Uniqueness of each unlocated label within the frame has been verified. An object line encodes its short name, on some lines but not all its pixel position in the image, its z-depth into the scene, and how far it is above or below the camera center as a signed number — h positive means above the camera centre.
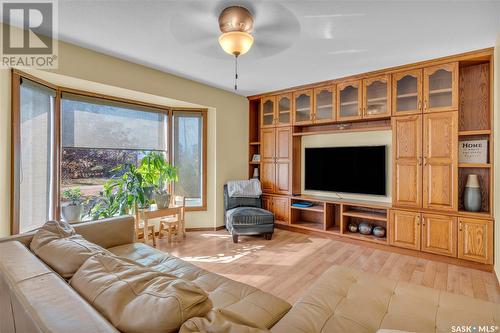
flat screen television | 3.66 -0.07
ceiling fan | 1.99 +1.26
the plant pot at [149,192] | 3.54 -0.39
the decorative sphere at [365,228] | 3.69 -0.94
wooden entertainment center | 2.95 +0.33
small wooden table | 3.48 -0.71
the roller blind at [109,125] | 3.29 +0.59
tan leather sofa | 0.75 -0.77
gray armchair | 3.74 -0.87
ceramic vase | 2.92 -0.35
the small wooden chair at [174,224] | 3.75 -0.91
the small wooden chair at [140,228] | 3.50 -0.91
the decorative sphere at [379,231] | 3.56 -0.95
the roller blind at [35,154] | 2.62 +0.12
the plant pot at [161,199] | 3.74 -0.51
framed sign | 2.98 +0.17
